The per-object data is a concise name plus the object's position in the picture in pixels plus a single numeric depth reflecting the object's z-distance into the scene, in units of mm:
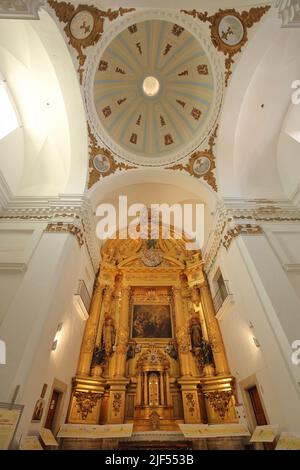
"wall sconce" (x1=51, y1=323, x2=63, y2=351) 5808
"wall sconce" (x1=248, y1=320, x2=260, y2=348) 5920
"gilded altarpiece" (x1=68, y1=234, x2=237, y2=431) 7188
